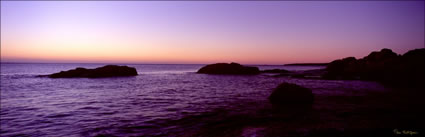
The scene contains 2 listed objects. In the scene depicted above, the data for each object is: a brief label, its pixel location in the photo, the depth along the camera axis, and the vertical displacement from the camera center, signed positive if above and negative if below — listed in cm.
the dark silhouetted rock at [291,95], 2081 -265
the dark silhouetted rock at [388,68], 4456 -61
